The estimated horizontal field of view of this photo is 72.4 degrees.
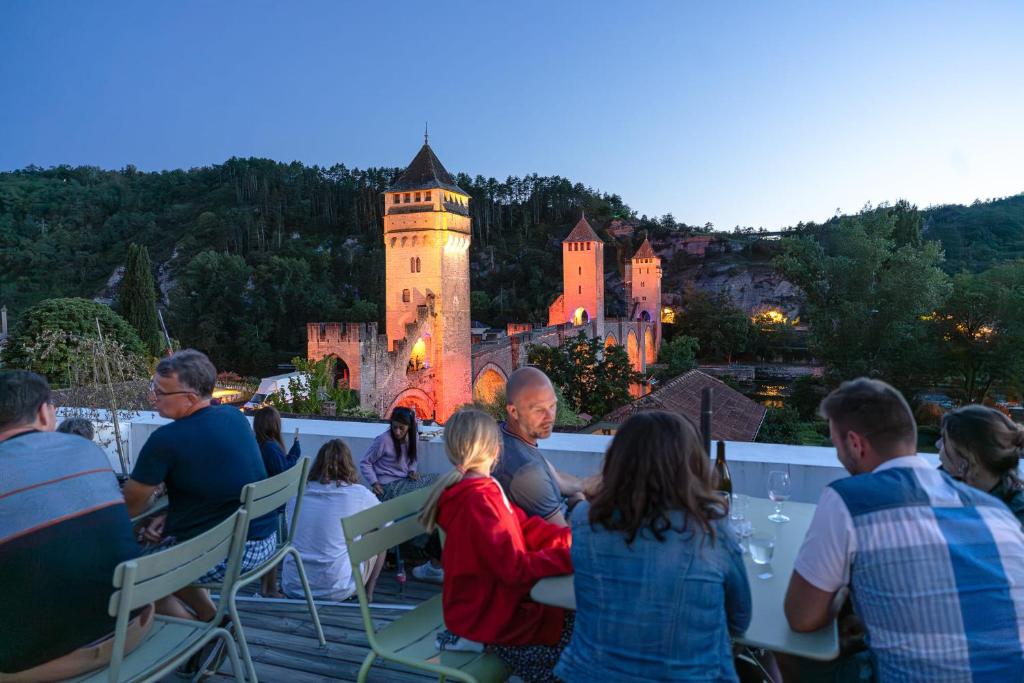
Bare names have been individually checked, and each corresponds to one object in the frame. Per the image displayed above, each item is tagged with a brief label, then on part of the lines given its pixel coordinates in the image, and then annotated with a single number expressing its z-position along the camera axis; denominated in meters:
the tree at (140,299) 27.22
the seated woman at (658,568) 1.49
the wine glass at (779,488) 2.32
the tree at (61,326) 17.88
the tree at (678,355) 38.75
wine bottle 2.37
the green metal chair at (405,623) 1.93
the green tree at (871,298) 23.27
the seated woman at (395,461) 3.81
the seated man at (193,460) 2.34
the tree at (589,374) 22.89
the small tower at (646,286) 50.44
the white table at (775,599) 1.56
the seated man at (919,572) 1.48
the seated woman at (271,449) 3.32
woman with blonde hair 1.84
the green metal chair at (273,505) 2.18
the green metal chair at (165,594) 1.64
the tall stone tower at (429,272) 24.47
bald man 2.20
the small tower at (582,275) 40.22
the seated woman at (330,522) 3.08
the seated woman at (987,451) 2.03
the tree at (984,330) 24.17
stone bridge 26.55
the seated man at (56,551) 1.70
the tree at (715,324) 46.47
